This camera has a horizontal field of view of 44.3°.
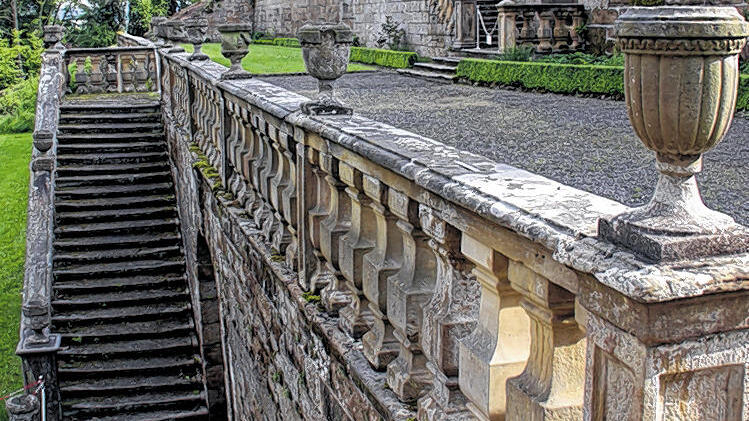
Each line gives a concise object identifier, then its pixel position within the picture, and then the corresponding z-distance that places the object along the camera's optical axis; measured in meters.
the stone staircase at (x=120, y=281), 12.38
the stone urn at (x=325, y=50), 5.12
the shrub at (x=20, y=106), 26.56
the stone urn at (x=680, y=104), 1.93
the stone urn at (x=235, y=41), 8.22
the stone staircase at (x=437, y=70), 17.98
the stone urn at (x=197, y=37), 11.31
